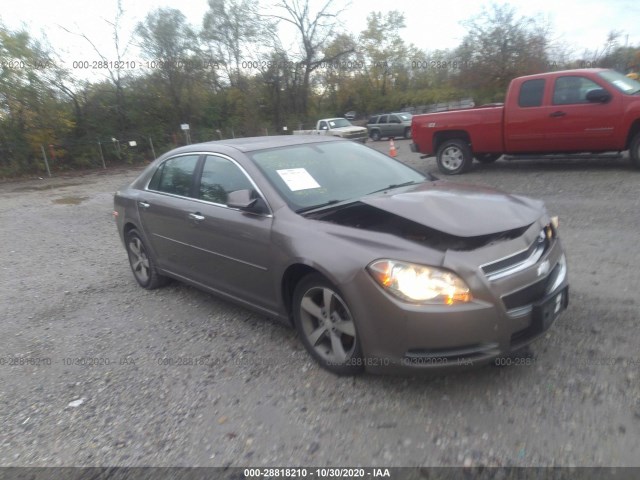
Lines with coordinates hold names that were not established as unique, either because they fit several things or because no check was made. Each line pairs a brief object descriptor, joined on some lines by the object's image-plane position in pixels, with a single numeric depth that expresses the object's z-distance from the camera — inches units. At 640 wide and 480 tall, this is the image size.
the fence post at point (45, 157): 850.8
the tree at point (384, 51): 1766.7
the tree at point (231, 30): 1203.9
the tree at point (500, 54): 995.3
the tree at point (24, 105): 792.9
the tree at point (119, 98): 992.9
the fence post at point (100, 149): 952.9
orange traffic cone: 590.9
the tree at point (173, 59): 1011.3
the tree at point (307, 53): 1370.6
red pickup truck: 321.7
